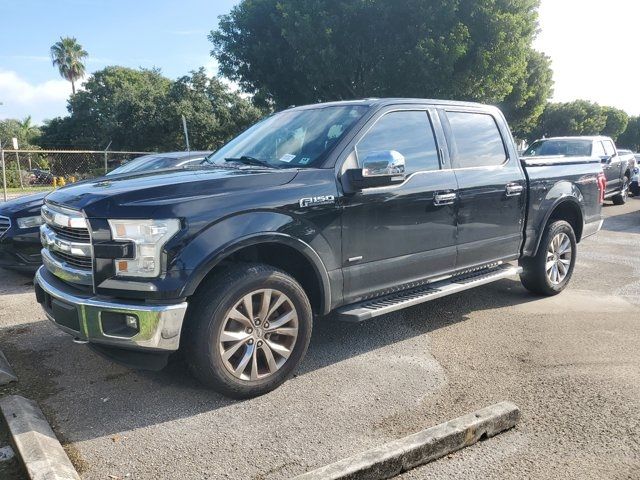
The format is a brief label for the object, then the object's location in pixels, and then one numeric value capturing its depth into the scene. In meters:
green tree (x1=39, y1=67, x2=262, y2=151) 34.53
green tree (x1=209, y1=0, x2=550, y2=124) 18.97
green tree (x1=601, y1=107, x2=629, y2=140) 70.62
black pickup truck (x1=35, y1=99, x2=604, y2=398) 3.05
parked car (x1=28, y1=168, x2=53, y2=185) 20.90
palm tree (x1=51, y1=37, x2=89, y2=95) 62.78
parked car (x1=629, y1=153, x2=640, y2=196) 17.97
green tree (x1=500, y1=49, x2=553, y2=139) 27.73
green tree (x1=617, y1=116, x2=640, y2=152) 80.94
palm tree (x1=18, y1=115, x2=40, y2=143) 64.39
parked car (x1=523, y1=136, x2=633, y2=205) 13.82
